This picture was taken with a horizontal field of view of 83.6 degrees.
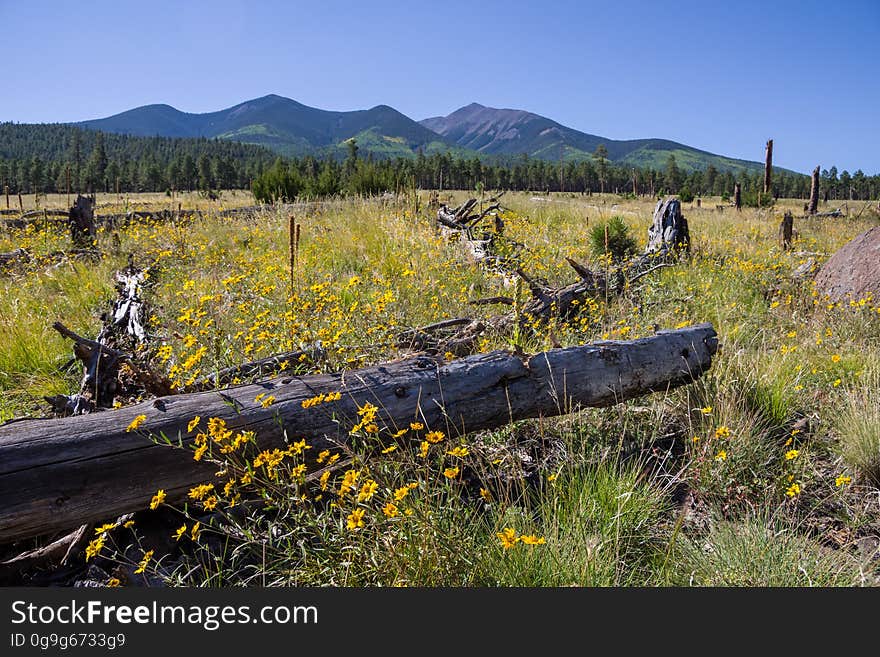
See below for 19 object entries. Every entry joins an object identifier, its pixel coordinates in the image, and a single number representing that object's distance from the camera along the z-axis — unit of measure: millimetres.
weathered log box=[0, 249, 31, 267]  7465
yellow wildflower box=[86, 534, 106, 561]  1688
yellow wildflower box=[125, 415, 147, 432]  1948
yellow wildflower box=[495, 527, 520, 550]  1477
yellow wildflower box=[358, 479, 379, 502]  1637
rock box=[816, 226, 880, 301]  5406
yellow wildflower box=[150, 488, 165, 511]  1836
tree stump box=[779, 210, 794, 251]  9993
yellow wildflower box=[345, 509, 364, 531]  1600
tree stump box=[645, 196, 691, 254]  8055
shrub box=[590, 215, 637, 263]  7895
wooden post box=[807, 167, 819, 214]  20605
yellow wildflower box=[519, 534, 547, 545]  1488
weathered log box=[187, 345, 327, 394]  2881
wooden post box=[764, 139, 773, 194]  19402
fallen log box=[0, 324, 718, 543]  1882
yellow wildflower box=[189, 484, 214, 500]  1813
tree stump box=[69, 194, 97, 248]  8797
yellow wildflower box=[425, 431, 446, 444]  1925
